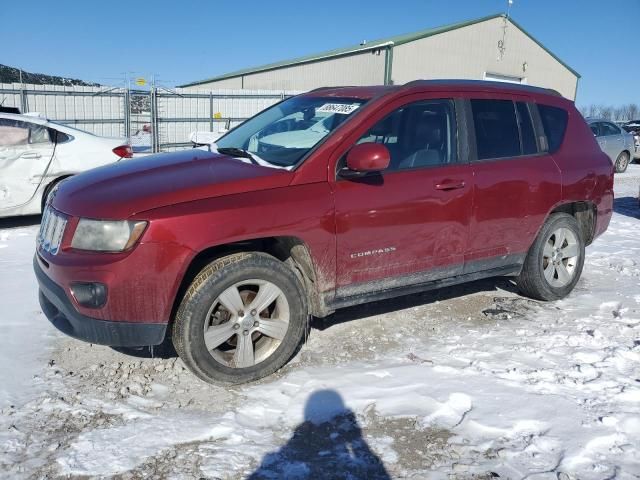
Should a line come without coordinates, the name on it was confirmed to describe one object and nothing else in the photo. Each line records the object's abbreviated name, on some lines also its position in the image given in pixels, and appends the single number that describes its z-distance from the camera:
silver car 15.93
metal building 24.22
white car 6.88
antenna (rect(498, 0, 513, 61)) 26.80
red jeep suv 3.04
